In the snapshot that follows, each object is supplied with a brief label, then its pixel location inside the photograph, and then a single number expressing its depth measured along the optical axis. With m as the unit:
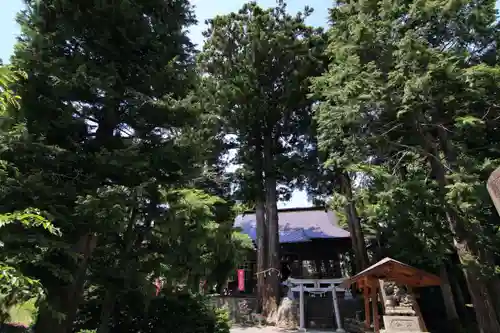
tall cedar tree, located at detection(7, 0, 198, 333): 5.46
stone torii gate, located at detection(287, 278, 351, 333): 12.96
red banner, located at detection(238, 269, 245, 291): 18.06
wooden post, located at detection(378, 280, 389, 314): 10.21
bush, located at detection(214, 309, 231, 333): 8.01
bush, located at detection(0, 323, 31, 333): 4.69
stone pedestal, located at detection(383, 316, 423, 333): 9.12
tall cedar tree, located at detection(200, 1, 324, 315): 15.22
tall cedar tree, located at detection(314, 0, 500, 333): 7.91
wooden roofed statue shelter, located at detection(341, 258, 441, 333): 9.66
